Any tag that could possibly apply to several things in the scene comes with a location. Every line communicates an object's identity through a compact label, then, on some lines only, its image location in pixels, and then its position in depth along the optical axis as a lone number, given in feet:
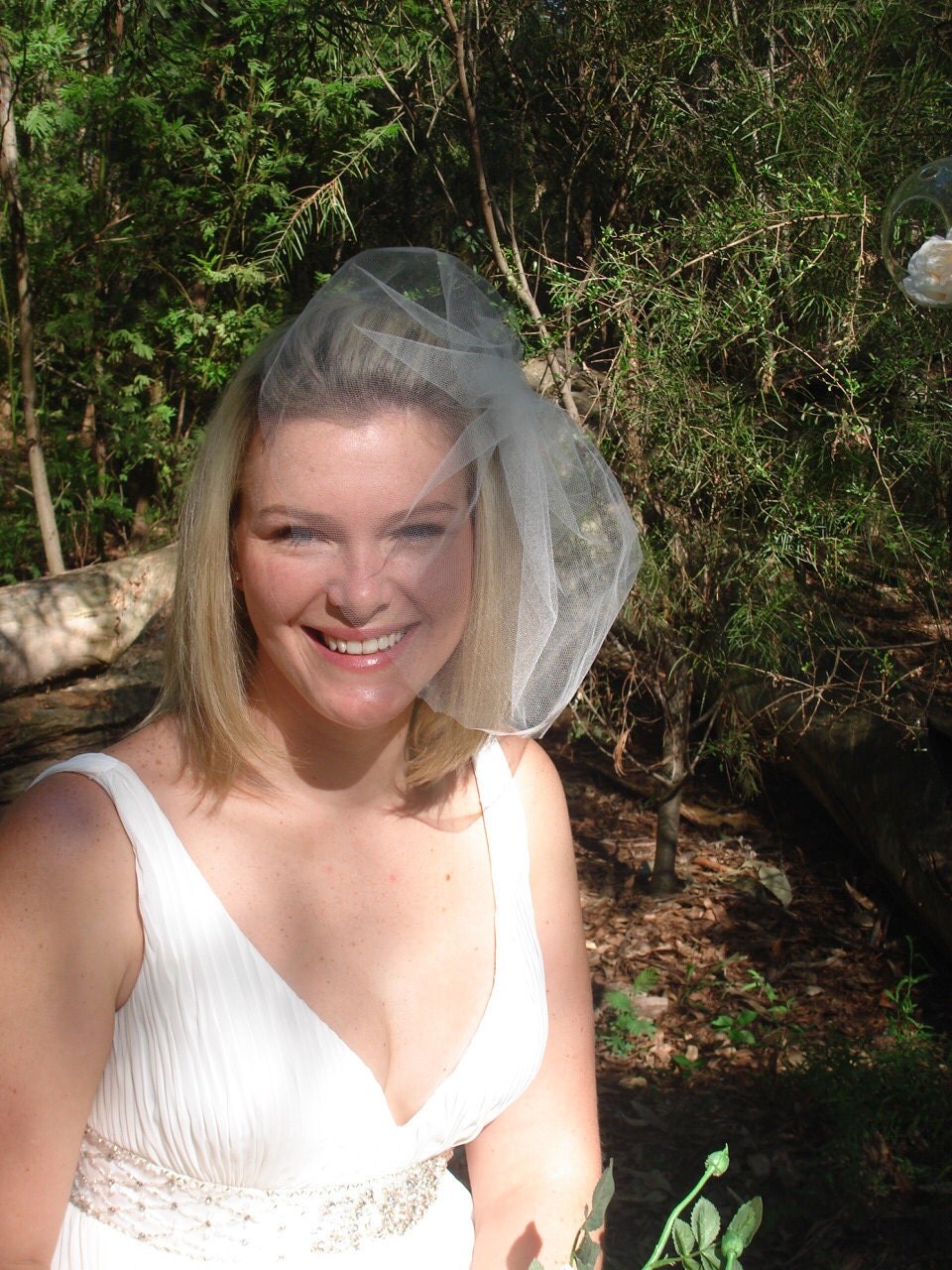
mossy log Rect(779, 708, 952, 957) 12.22
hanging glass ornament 8.67
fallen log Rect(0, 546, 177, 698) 18.12
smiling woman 4.95
